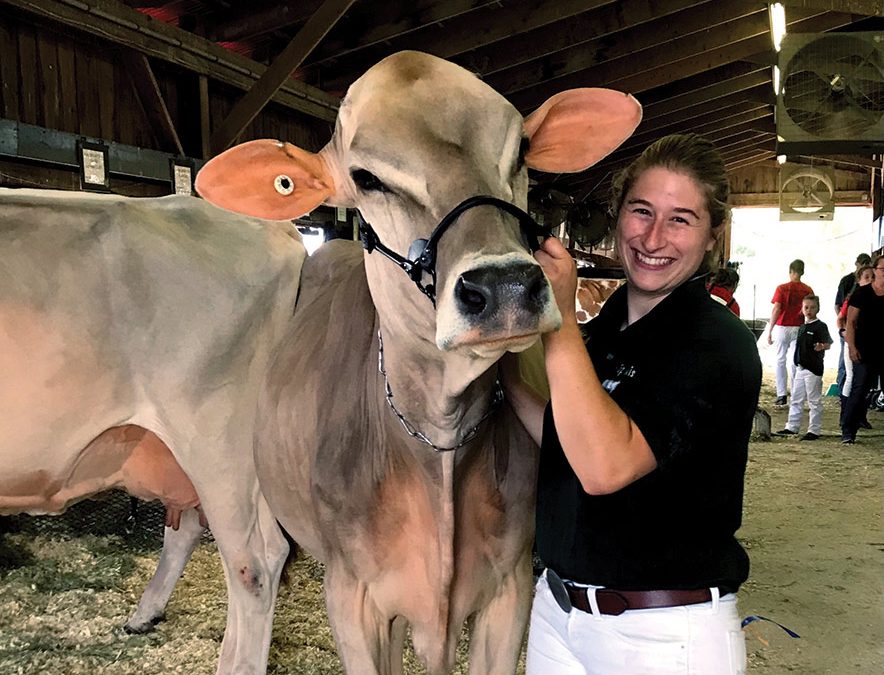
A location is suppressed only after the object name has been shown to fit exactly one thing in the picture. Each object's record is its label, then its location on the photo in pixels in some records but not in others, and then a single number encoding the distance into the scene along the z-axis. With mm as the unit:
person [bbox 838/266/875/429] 6706
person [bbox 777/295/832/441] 6988
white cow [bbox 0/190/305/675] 2154
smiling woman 1222
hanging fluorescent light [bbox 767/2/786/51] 7055
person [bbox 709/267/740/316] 5160
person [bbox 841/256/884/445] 6500
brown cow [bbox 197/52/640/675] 1257
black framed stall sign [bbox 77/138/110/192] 4215
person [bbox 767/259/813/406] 8188
